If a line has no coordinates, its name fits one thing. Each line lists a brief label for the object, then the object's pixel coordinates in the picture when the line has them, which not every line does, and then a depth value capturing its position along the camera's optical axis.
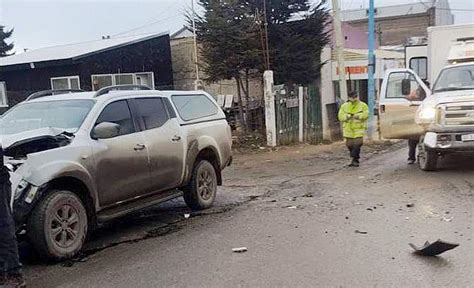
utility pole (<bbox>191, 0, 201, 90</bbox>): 17.48
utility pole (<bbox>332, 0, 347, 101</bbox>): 16.08
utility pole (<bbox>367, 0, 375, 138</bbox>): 16.47
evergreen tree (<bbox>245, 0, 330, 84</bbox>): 16.80
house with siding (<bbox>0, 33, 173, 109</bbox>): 18.86
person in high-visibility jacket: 11.67
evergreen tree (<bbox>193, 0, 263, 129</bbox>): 16.25
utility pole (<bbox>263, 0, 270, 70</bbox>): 16.33
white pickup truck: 9.66
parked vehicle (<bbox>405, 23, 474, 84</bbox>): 12.43
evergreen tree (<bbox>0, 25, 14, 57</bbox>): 33.16
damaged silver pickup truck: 5.34
